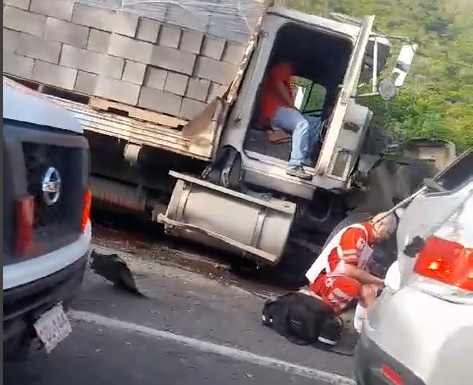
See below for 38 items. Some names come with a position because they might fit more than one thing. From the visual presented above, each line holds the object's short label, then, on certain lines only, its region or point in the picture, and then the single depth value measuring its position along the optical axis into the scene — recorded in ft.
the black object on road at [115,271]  19.24
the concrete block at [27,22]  24.88
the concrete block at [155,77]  24.24
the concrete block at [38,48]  24.89
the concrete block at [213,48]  24.00
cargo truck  23.26
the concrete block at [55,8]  24.72
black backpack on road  18.44
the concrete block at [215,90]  24.00
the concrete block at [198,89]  24.02
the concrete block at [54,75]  24.77
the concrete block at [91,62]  24.47
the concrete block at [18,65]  24.98
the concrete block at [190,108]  24.00
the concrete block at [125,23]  24.30
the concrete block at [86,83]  24.59
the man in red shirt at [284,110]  24.52
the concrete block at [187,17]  24.16
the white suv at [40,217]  9.72
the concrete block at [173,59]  24.11
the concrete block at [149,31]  24.25
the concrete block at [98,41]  24.53
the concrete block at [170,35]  24.17
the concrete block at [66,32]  24.63
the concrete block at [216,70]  24.00
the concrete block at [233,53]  24.00
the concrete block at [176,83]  24.12
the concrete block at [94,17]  24.49
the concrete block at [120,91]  24.31
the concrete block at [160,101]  24.11
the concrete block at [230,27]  24.04
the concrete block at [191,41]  24.08
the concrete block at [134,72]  24.31
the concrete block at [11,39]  24.91
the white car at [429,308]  9.79
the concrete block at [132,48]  24.30
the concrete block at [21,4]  24.95
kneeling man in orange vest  18.84
